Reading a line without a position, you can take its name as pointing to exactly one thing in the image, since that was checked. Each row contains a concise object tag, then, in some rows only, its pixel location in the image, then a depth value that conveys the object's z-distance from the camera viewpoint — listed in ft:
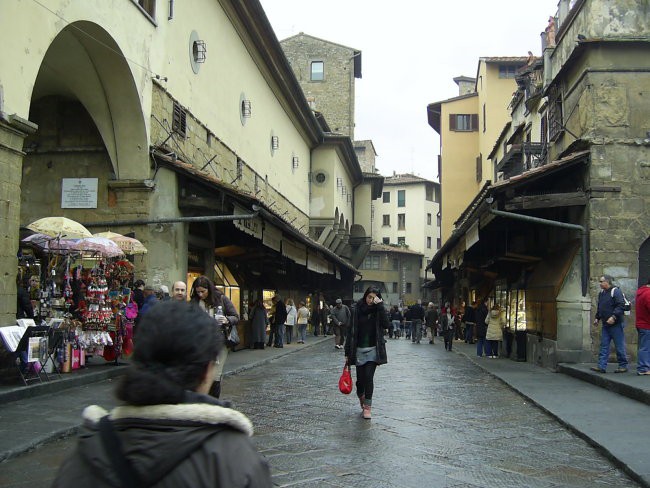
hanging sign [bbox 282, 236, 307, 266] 61.16
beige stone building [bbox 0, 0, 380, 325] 30.89
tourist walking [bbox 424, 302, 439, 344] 89.92
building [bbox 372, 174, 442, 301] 242.17
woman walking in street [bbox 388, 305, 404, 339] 121.29
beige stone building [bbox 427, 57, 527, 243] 138.10
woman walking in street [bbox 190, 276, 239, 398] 22.13
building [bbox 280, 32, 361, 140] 147.54
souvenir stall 34.68
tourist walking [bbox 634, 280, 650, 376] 35.01
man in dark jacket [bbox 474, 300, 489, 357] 61.77
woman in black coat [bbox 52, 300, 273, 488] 5.08
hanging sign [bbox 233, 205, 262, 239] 46.03
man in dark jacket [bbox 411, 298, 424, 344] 88.99
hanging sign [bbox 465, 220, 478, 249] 48.48
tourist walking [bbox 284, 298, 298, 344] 76.54
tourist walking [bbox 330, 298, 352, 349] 72.38
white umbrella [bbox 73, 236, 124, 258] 34.91
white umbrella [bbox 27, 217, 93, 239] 33.86
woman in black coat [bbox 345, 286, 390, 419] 27.12
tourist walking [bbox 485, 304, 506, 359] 58.23
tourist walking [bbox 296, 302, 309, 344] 83.35
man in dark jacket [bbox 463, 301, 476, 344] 85.87
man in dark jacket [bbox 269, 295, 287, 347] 69.51
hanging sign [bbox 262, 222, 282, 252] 53.24
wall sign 45.09
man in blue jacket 36.45
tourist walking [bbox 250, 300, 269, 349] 66.03
